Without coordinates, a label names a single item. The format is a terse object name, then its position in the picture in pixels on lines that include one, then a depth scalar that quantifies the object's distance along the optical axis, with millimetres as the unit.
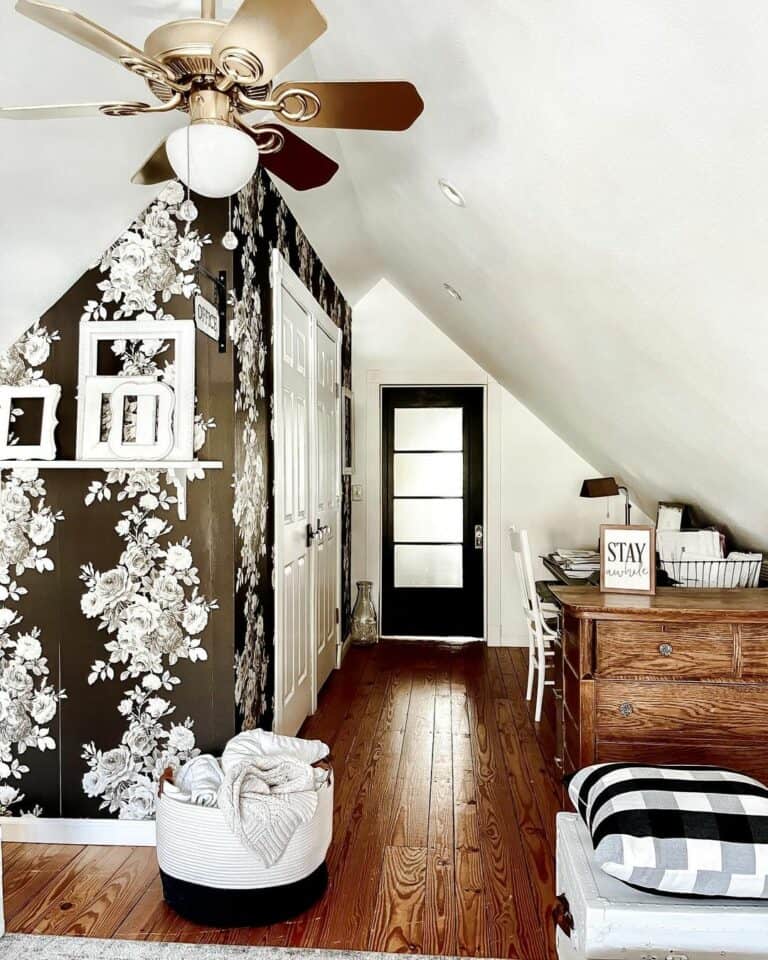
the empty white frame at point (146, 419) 2707
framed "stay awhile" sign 2750
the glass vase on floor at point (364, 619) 5891
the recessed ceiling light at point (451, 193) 2668
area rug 2131
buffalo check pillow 1651
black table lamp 4859
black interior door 6004
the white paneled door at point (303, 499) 3500
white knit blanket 2236
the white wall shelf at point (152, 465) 2666
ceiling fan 1454
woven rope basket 2252
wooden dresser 2488
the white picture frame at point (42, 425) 2773
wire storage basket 3170
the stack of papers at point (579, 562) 4617
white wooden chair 4125
